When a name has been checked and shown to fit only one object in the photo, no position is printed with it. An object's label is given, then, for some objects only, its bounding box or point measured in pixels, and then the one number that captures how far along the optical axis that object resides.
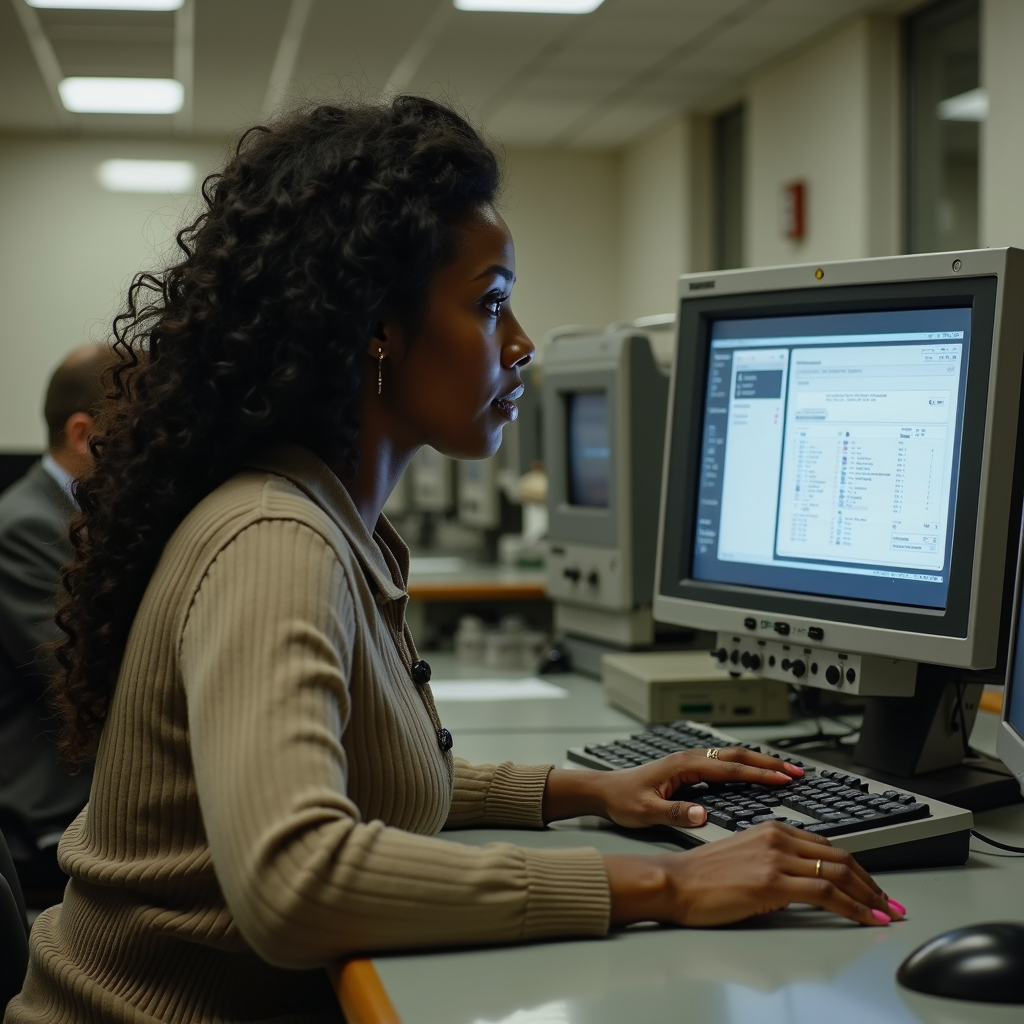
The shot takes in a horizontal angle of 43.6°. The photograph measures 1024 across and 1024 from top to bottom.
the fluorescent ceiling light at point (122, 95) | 6.12
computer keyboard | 1.03
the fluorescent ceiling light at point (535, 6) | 4.93
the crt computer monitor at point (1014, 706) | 0.98
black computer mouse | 0.75
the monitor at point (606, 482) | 2.08
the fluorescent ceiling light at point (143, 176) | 7.29
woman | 0.80
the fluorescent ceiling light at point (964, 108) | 4.75
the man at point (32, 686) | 1.91
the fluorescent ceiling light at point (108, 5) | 4.87
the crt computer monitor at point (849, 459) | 1.16
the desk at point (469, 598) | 2.85
